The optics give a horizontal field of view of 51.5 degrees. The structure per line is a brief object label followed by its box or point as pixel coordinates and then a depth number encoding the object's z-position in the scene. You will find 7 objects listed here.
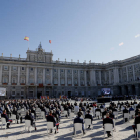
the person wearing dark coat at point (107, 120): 9.70
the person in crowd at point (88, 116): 11.82
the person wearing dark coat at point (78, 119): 10.09
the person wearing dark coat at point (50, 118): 10.66
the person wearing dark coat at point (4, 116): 12.18
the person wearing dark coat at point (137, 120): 9.34
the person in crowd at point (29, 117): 11.47
